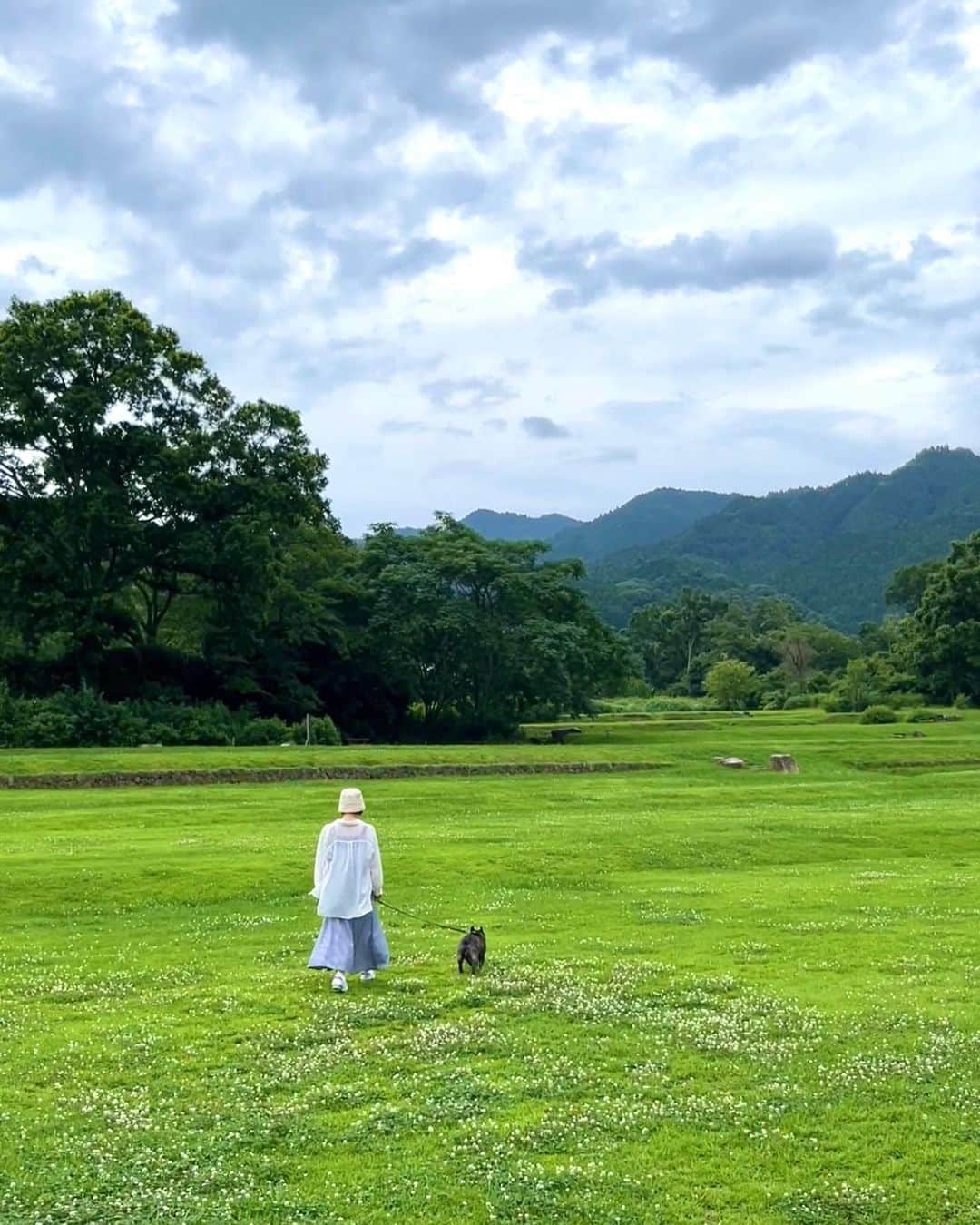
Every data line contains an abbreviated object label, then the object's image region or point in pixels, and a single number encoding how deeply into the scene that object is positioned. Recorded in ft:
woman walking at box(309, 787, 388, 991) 40.91
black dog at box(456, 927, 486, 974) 41.06
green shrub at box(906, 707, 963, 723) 217.36
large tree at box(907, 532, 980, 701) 268.00
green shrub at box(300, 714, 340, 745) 164.76
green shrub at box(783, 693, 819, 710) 291.17
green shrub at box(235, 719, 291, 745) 156.66
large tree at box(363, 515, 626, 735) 185.70
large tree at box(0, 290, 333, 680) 158.81
